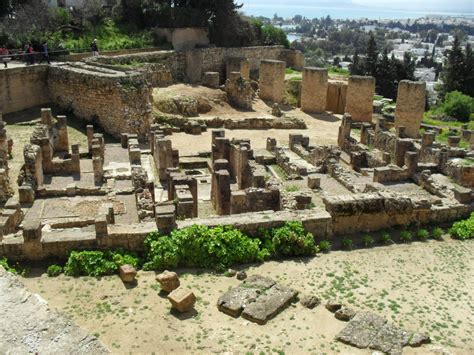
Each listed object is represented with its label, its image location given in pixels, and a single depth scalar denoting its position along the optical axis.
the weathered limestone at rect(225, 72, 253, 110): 37.72
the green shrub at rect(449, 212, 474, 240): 14.79
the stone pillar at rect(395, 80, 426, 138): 31.72
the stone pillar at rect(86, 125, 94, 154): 24.16
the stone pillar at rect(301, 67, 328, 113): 38.97
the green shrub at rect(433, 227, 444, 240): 14.68
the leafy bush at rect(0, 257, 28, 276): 11.43
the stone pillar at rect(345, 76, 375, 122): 36.09
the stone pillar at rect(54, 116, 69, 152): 23.67
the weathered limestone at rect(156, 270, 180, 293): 11.24
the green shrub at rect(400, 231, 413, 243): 14.34
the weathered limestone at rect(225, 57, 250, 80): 43.75
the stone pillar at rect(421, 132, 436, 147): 24.81
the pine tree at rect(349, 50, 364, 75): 56.28
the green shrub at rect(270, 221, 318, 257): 13.04
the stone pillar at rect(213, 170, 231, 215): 17.03
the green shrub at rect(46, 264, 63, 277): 11.74
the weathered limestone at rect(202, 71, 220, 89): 39.91
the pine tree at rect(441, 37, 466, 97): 54.06
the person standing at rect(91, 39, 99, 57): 36.25
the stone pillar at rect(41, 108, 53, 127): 23.78
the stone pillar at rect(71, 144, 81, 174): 20.75
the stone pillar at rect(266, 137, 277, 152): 26.66
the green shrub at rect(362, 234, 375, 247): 13.89
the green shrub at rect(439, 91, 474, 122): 43.78
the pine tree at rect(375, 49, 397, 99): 52.97
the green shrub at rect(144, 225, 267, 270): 12.27
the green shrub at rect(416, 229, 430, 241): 14.54
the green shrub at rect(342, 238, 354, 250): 13.69
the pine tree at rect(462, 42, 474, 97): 53.54
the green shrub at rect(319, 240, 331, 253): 13.51
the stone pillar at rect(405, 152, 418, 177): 21.00
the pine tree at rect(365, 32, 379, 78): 53.53
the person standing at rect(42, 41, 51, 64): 30.89
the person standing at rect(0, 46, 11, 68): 28.99
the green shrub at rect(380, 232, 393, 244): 14.09
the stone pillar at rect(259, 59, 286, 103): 40.38
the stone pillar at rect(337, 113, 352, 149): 28.64
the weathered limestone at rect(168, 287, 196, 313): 10.56
